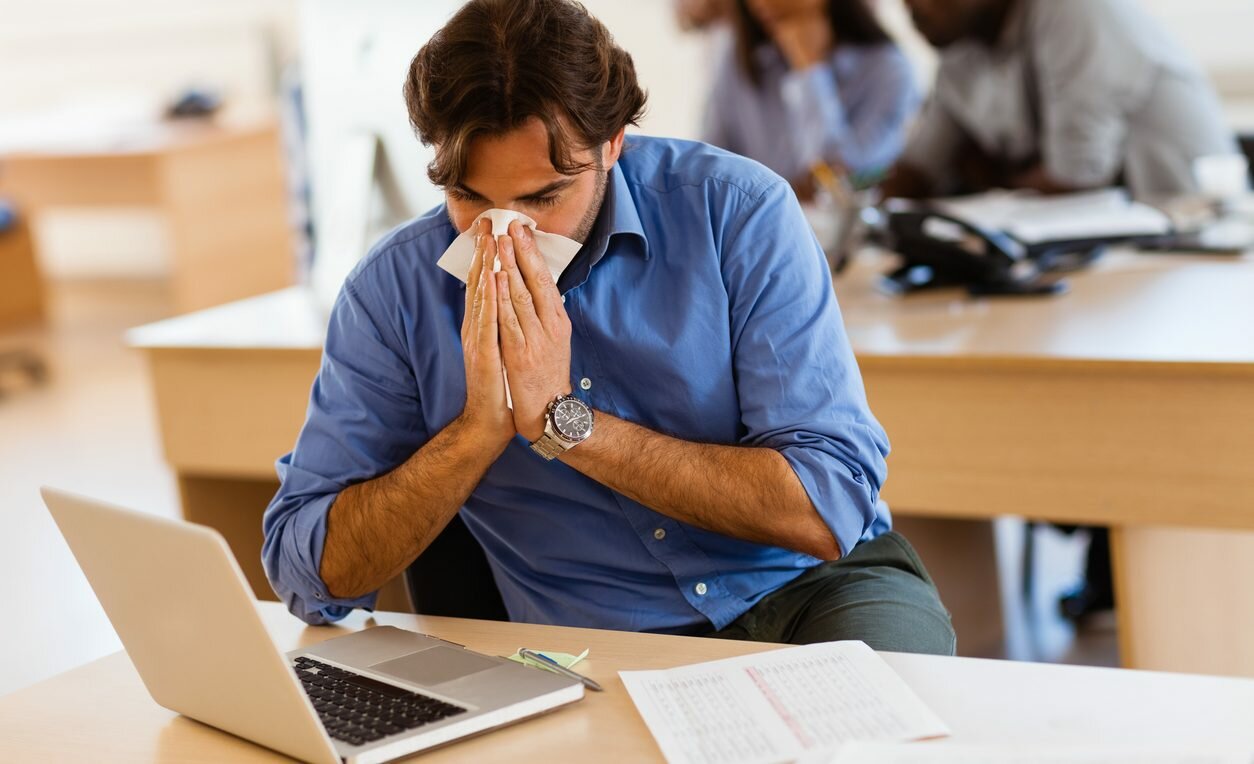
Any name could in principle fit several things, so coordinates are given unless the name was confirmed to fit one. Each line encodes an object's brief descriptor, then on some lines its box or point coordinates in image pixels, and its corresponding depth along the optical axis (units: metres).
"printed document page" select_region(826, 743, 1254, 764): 2.25
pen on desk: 2.45
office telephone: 3.63
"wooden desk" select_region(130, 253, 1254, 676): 3.14
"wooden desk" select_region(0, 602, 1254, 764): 2.32
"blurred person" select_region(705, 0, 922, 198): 5.80
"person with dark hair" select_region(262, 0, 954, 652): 2.72
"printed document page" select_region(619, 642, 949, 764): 2.32
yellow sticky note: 2.50
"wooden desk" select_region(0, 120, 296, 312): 9.22
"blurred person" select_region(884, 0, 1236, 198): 4.46
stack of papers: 3.82
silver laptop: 2.32
